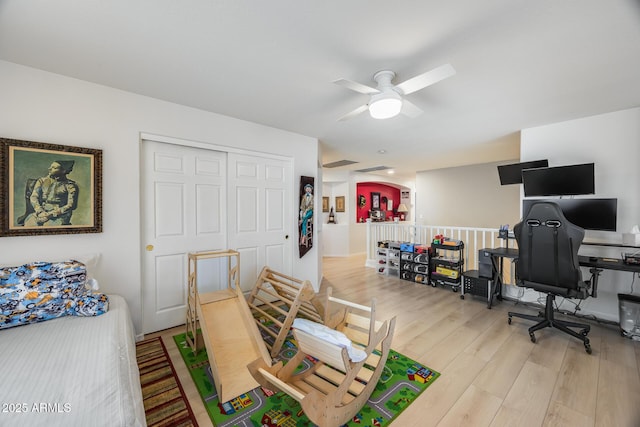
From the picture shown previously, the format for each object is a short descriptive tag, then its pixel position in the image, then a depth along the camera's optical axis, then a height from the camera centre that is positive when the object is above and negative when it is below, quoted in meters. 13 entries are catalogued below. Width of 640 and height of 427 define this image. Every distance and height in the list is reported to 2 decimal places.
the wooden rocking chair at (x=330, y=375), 1.36 -1.05
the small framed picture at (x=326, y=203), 7.55 +0.20
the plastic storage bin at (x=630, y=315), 2.51 -1.07
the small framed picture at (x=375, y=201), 8.14 +0.29
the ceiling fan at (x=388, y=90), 1.71 +0.89
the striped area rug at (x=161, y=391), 1.54 -1.29
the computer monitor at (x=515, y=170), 3.20 +0.55
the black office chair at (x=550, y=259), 2.24 -0.47
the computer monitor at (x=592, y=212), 2.65 -0.02
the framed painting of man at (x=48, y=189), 1.91 +0.17
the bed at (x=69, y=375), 0.95 -0.75
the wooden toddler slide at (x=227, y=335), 1.79 -1.03
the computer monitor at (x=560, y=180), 2.75 +0.35
